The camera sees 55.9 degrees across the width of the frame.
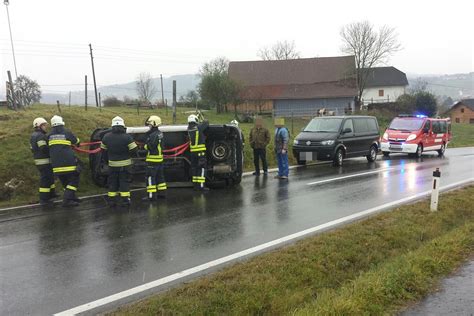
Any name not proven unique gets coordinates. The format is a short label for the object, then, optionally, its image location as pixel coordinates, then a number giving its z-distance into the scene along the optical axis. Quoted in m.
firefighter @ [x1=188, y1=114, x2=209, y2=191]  10.08
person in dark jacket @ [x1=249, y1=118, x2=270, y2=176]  12.99
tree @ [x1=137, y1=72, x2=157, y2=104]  75.52
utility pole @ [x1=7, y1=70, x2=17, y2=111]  19.78
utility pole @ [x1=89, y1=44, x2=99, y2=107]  41.58
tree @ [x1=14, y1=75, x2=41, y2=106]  44.53
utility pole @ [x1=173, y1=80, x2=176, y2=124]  19.03
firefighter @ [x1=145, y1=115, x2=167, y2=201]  9.23
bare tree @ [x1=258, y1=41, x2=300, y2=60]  78.31
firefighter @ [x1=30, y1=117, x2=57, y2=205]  9.26
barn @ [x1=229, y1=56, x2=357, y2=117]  58.97
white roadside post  7.81
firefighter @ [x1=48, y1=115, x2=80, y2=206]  8.95
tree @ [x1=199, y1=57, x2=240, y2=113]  45.62
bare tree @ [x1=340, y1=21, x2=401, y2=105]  57.97
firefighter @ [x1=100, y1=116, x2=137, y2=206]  8.70
